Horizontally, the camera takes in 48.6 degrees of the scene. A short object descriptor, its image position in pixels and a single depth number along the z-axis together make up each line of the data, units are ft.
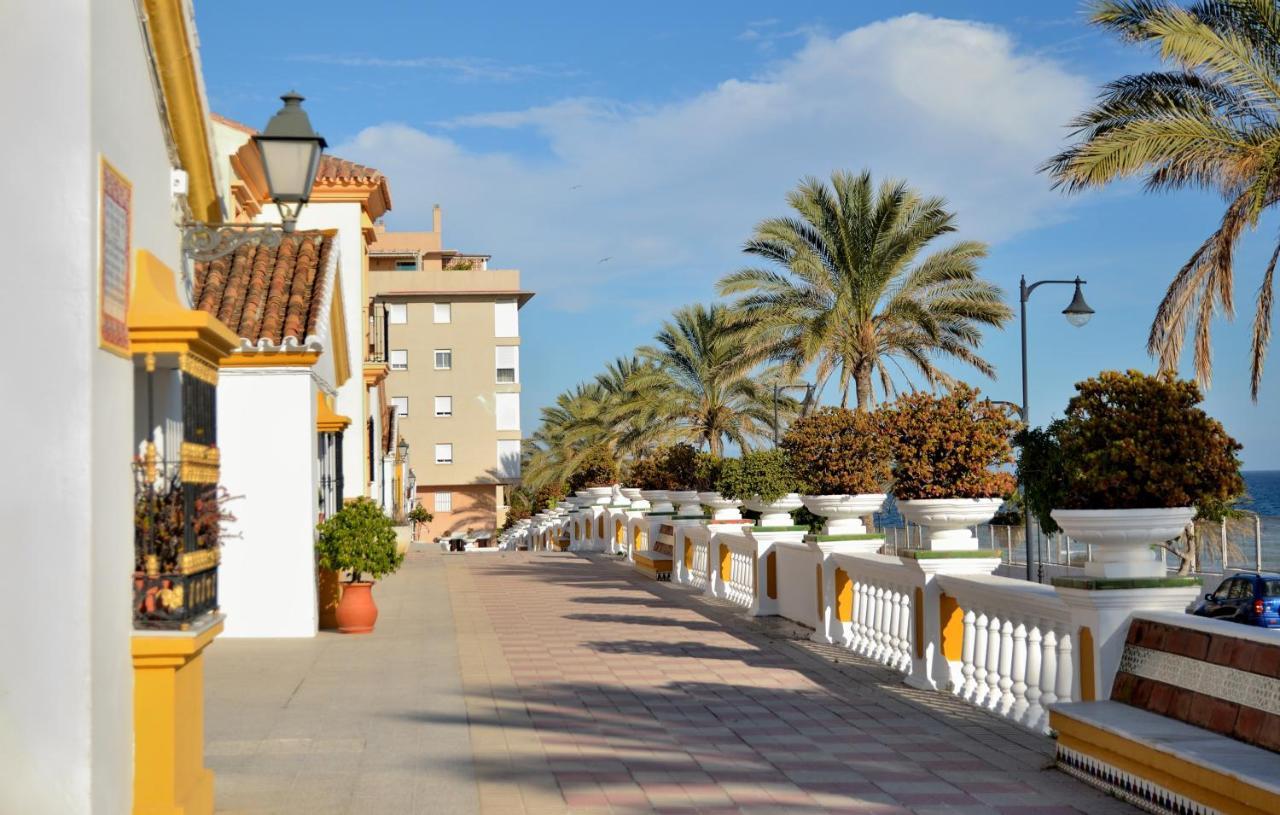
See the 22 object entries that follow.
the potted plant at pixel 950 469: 37.99
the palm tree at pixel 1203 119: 50.44
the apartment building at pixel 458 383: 244.83
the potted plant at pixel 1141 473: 27.25
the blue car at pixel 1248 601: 83.20
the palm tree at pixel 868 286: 90.07
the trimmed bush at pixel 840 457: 53.72
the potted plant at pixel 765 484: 69.77
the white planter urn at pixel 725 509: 78.79
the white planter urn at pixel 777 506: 70.69
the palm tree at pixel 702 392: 125.80
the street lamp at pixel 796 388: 118.21
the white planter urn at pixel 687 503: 85.51
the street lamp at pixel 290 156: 30.55
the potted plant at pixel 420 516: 199.65
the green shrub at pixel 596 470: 146.92
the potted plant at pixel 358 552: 53.57
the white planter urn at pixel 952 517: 38.11
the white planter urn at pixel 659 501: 97.71
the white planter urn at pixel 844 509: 50.37
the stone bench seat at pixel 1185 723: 20.36
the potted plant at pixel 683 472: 89.56
